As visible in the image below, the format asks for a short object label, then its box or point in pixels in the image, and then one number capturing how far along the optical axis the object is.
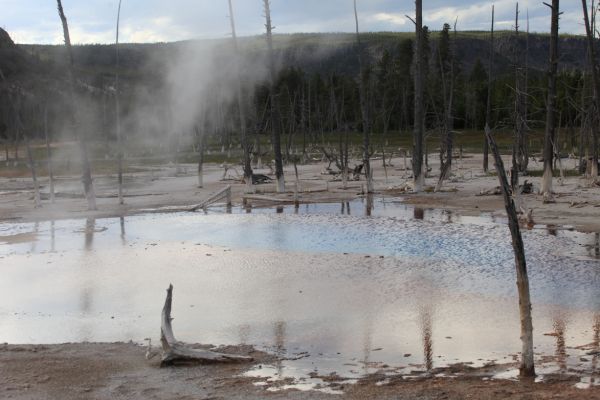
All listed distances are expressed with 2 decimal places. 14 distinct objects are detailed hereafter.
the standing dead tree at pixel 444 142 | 27.17
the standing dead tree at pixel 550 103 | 22.27
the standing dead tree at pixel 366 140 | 28.05
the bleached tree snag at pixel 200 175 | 32.36
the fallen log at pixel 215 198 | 25.46
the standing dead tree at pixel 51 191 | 27.62
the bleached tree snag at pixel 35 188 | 26.48
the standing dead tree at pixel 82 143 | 25.39
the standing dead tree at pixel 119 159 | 26.53
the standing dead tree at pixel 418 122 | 26.95
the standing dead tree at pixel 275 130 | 29.42
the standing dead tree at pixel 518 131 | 21.86
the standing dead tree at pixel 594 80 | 22.46
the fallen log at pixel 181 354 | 8.27
